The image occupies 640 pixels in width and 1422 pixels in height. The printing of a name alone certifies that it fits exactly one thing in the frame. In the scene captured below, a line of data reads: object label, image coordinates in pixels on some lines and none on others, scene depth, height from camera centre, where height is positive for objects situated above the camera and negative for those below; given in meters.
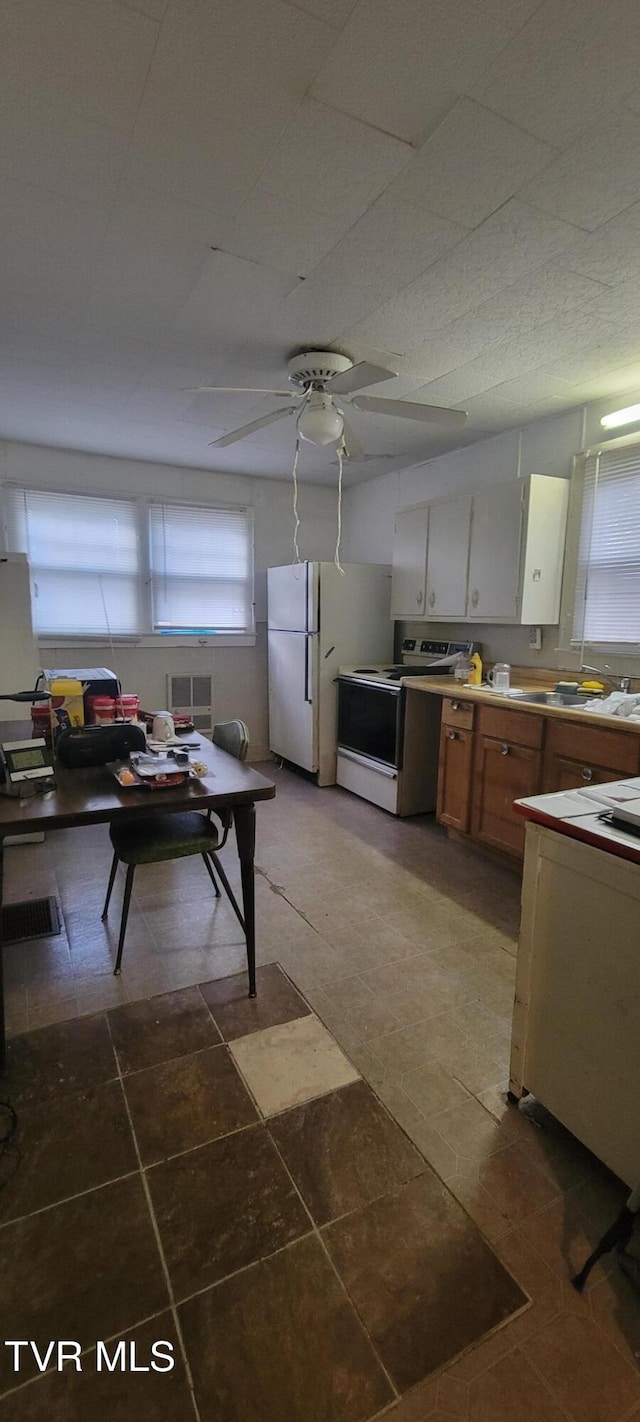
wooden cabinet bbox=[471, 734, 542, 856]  2.74 -0.82
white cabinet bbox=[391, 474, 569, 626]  3.15 +0.39
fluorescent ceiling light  2.74 +0.97
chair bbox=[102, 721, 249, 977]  2.08 -0.81
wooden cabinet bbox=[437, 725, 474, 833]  3.14 -0.86
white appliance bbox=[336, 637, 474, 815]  3.62 -0.75
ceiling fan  2.40 +0.91
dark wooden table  1.55 -0.53
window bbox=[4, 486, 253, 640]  4.14 +0.39
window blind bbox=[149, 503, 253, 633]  4.55 +0.38
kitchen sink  2.88 -0.40
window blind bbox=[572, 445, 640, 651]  2.88 +0.35
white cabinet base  1.23 -0.84
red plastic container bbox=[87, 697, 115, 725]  2.31 -0.37
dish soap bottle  3.50 -0.31
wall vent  4.71 -0.66
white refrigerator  4.16 -0.13
